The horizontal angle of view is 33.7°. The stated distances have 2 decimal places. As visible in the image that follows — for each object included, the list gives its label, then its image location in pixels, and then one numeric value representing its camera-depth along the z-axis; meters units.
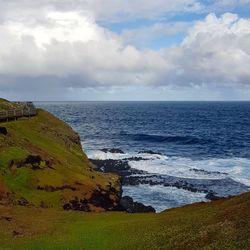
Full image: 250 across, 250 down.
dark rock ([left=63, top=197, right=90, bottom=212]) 38.31
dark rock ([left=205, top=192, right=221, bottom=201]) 55.69
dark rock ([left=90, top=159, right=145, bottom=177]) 70.88
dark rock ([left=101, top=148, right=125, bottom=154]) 94.19
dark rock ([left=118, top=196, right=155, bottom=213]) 48.47
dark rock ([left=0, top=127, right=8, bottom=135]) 49.97
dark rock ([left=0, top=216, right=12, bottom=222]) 29.60
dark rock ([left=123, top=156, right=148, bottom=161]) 84.56
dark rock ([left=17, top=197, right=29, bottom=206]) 35.62
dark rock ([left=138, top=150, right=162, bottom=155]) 93.81
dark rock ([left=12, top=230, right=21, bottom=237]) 26.96
